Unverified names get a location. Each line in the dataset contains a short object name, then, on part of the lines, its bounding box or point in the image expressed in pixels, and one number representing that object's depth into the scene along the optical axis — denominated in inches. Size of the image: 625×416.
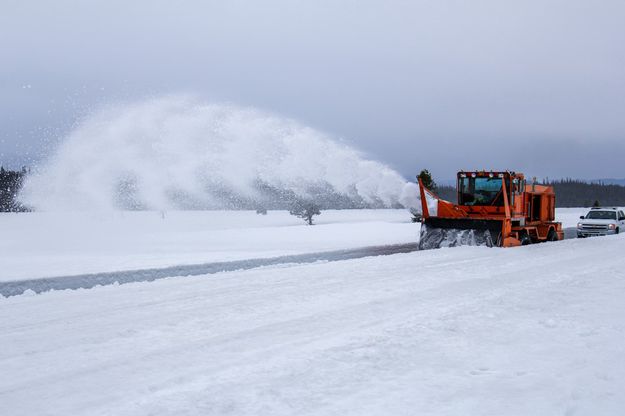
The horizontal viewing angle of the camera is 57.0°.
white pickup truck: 1043.9
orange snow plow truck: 755.4
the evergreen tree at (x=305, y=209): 1807.3
